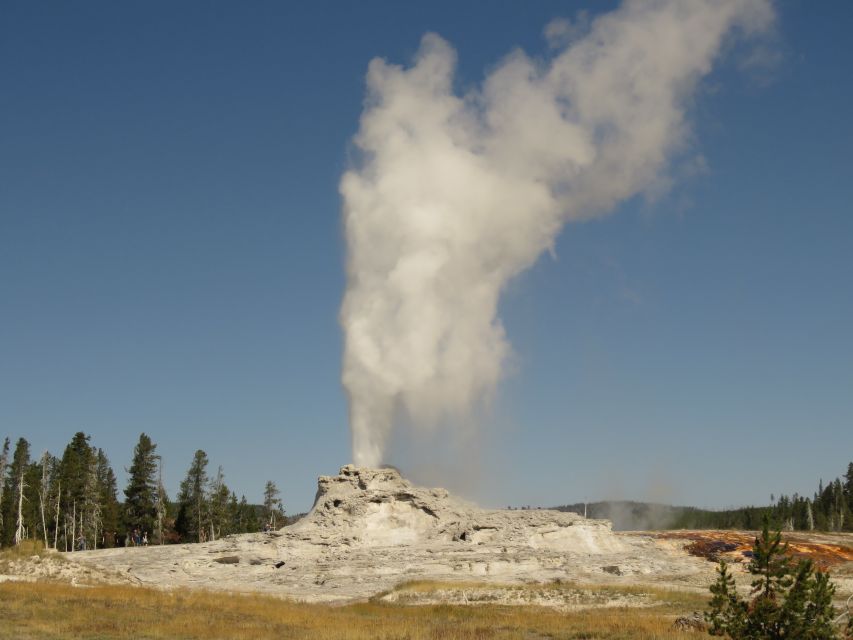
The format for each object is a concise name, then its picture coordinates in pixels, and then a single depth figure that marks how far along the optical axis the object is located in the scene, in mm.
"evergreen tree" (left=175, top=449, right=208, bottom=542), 85188
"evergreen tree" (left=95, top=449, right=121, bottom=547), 86250
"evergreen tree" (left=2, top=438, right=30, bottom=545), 76000
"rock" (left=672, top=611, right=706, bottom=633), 26562
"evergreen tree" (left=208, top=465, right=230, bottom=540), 86112
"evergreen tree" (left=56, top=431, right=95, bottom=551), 80000
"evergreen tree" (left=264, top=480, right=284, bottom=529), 103688
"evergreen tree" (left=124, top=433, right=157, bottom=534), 80438
